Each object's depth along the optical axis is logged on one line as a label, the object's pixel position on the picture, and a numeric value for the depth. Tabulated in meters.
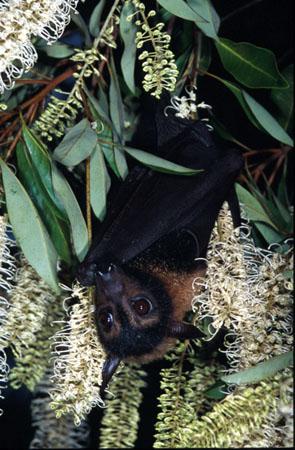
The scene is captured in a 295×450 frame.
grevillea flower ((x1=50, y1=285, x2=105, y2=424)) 1.09
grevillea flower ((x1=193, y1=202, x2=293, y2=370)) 1.11
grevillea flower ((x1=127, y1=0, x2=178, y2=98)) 1.10
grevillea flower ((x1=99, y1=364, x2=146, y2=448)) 1.22
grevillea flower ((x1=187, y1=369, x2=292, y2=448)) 1.00
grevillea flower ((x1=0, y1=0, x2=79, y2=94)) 1.04
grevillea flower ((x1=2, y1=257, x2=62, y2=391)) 1.17
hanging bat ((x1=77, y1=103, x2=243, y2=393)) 1.15
